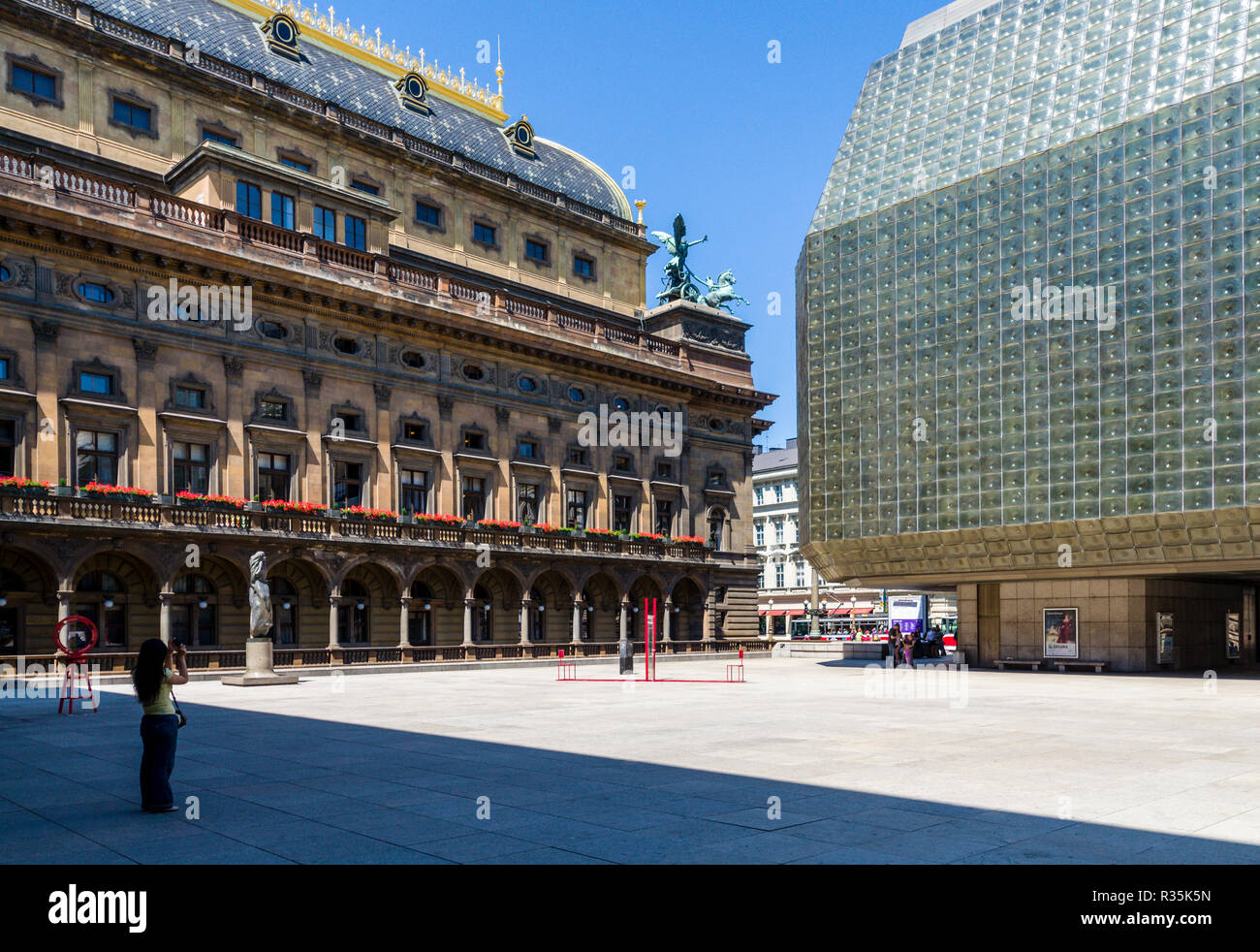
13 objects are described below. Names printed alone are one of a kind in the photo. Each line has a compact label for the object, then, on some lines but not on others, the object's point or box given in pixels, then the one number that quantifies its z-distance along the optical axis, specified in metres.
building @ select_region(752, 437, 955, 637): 114.25
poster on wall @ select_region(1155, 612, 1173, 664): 47.03
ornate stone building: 40.97
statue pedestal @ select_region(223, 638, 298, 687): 34.66
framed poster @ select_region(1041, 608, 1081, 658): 48.50
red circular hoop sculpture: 24.05
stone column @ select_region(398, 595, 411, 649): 49.41
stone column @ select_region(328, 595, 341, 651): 46.25
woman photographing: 12.15
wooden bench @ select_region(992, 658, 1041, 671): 49.20
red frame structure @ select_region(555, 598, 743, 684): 39.22
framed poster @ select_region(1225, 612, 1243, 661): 54.16
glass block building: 40.75
